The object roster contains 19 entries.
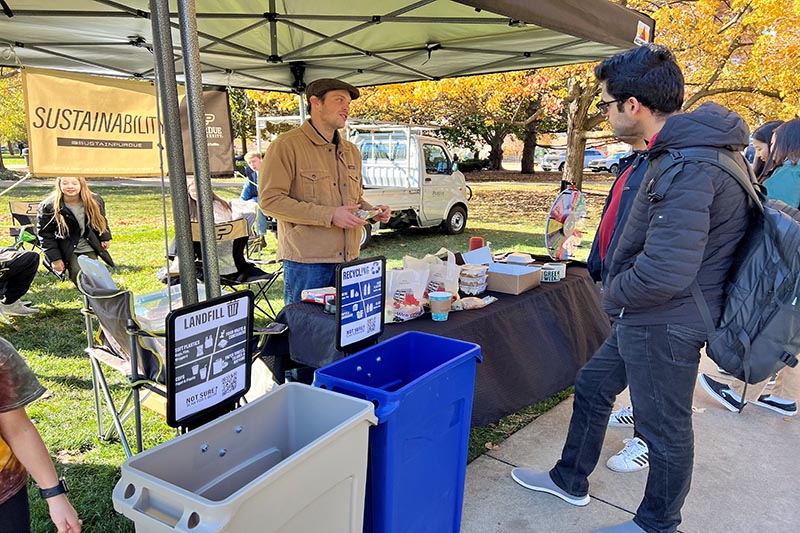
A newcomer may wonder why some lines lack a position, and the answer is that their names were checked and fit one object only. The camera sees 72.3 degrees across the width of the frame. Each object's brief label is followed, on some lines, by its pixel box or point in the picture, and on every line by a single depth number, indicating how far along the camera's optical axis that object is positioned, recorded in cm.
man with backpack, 168
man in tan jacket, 286
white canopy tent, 187
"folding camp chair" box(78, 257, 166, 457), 224
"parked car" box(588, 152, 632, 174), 3186
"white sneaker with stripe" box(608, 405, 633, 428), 315
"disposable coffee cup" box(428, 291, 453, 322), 256
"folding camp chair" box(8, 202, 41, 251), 575
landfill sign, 142
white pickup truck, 982
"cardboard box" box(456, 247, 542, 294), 308
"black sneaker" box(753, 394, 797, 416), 335
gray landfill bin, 110
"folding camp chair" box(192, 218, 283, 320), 477
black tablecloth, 243
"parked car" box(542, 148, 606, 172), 3294
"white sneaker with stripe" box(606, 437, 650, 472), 271
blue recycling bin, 159
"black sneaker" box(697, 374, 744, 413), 341
